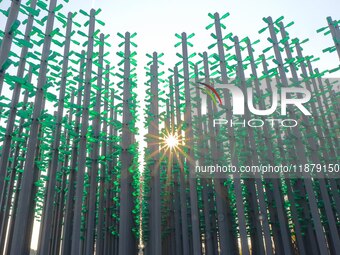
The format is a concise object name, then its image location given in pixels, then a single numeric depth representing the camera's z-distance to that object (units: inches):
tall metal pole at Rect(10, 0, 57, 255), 297.3
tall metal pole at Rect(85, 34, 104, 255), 415.5
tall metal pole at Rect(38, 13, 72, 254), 374.2
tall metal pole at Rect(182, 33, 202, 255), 442.3
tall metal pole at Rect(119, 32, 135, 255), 382.9
